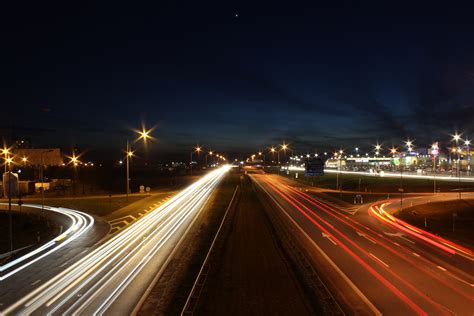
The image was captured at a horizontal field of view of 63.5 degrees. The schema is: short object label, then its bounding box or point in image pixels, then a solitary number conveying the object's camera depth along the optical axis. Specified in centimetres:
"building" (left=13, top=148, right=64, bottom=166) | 15388
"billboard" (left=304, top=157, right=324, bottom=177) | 11462
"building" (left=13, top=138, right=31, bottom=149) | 18908
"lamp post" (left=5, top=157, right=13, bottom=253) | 3098
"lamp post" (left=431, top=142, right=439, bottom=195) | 11431
